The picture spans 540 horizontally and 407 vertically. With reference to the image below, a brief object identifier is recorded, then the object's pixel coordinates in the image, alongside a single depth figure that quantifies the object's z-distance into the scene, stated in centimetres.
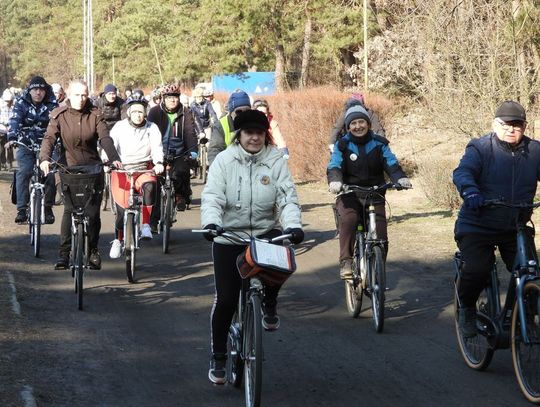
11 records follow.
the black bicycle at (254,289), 924
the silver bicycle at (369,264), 1325
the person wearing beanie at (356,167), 1420
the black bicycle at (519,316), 986
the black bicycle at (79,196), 1535
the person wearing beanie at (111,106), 2794
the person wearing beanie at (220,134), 1802
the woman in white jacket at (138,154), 1706
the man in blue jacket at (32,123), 1954
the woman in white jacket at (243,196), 1001
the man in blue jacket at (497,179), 1064
